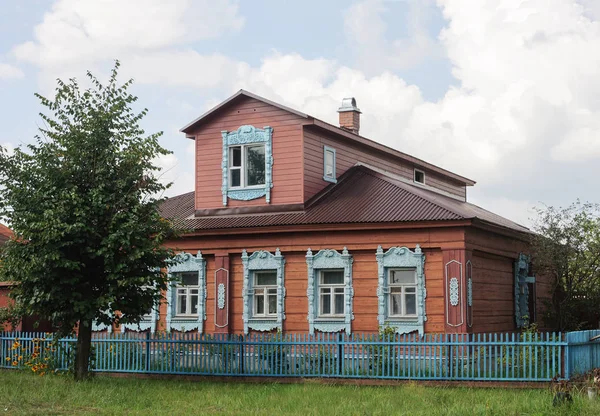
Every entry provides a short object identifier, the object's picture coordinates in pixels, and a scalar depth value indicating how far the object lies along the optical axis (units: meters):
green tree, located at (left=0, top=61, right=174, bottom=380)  18.64
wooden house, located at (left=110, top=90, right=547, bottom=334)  21.53
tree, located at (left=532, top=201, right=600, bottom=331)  24.45
